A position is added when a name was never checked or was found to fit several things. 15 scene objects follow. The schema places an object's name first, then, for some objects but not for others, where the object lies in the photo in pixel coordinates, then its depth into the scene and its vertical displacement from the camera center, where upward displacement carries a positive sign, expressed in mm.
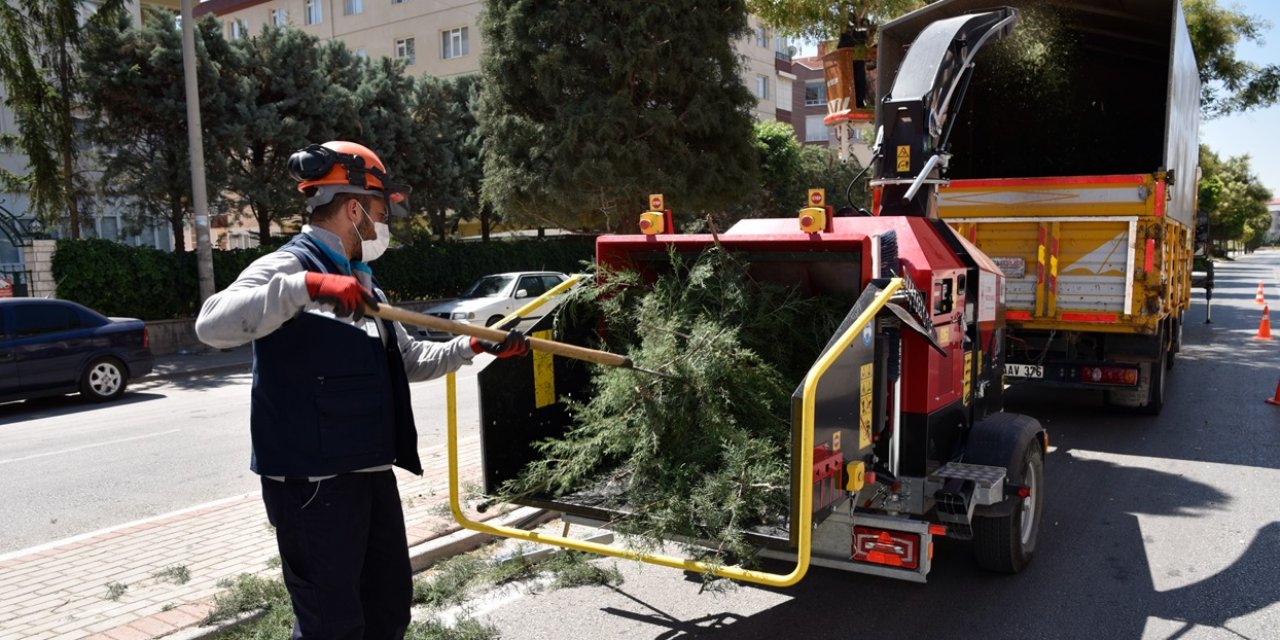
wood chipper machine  3502 -828
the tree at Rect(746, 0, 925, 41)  14711 +3761
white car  16406 -1139
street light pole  14664 +1430
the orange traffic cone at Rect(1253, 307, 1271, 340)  16000 -1903
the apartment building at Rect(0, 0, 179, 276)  15227 +507
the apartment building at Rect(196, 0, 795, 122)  34469 +8738
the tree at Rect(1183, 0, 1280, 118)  22406 +4368
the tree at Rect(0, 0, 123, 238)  15062 +2810
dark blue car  10758 -1341
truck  7965 +442
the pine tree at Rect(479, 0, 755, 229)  16969 +2621
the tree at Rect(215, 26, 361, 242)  17172 +2590
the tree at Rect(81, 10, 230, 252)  15961 +2562
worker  2529 -492
